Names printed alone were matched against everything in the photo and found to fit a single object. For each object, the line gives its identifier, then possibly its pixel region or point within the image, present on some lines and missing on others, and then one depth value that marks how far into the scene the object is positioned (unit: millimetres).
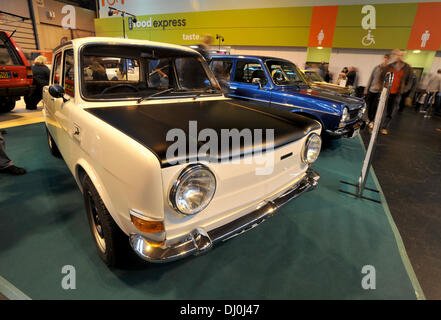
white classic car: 1208
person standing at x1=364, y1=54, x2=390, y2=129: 5156
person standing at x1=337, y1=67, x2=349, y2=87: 9490
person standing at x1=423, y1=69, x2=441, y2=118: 8812
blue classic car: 3957
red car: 4884
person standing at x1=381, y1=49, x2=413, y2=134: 4883
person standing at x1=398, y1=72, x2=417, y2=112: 10523
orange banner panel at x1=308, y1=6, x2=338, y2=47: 11125
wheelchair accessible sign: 10062
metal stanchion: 2500
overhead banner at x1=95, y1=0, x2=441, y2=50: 9906
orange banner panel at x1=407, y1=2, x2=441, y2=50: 9609
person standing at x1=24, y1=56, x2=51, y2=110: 6176
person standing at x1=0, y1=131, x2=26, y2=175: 2898
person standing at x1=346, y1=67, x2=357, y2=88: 10289
